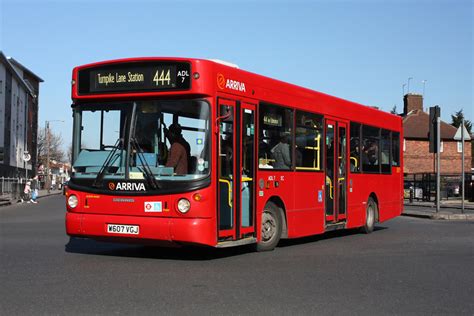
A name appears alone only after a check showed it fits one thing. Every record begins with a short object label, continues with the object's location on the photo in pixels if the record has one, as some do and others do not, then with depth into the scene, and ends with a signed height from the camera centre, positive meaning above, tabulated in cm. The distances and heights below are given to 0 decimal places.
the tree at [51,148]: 11233 +457
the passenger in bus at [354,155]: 1509 +48
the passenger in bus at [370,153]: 1580 +56
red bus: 976 +32
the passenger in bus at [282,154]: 1181 +39
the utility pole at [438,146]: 2408 +66
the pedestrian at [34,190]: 3956 -104
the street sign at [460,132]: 2561 +171
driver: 980 +29
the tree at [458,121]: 9081 +781
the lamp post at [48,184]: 7019 -113
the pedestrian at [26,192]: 4044 -116
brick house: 6550 +290
